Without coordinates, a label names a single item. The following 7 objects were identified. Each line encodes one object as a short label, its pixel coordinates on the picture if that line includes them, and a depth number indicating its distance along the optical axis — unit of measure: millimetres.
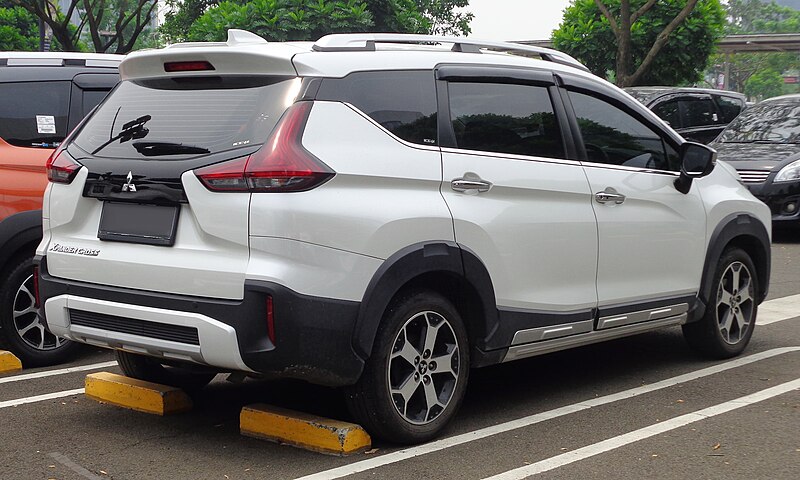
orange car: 7109
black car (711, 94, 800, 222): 13820
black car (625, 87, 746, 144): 19078
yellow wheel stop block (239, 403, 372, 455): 5145
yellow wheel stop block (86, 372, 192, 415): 5898
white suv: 4824
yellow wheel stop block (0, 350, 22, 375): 7094
